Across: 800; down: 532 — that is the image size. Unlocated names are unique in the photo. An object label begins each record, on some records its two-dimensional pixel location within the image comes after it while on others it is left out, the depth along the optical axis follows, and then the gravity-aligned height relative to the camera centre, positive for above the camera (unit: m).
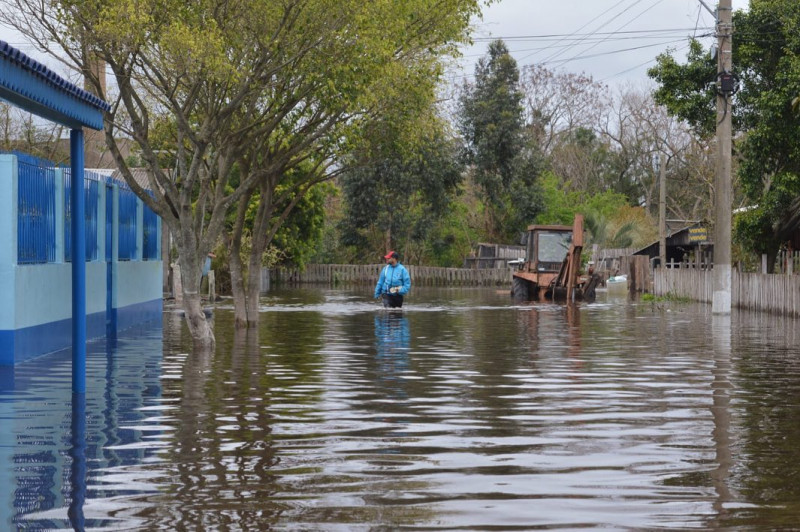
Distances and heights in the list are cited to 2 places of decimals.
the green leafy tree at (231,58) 18.69 +3.68
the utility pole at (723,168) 31.19 +2.75
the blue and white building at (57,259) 17.50 +0.43
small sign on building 47.06 +1.62
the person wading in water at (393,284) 34.19 -0.14
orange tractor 45.41 +0.23
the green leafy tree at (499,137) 69.06 +8.04
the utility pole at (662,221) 49.66 +2.26
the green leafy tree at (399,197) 66.50 +4.60
